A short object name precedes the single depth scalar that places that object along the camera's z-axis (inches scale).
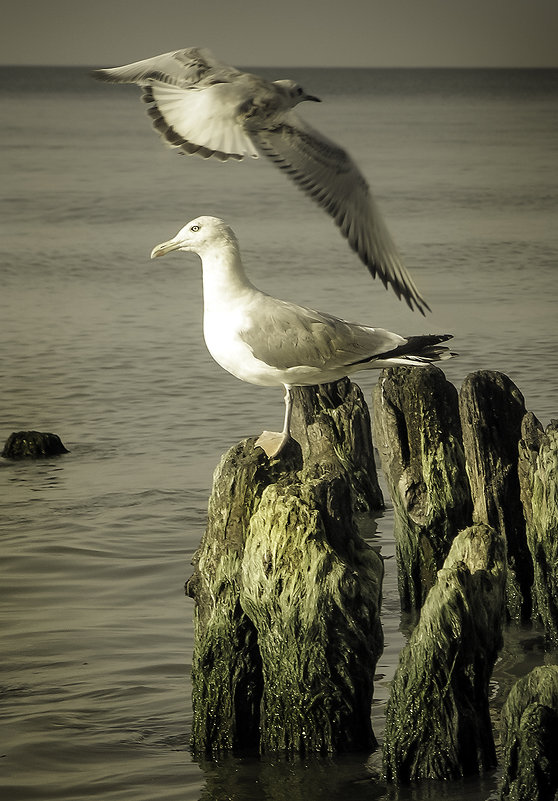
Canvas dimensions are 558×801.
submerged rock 586.6
